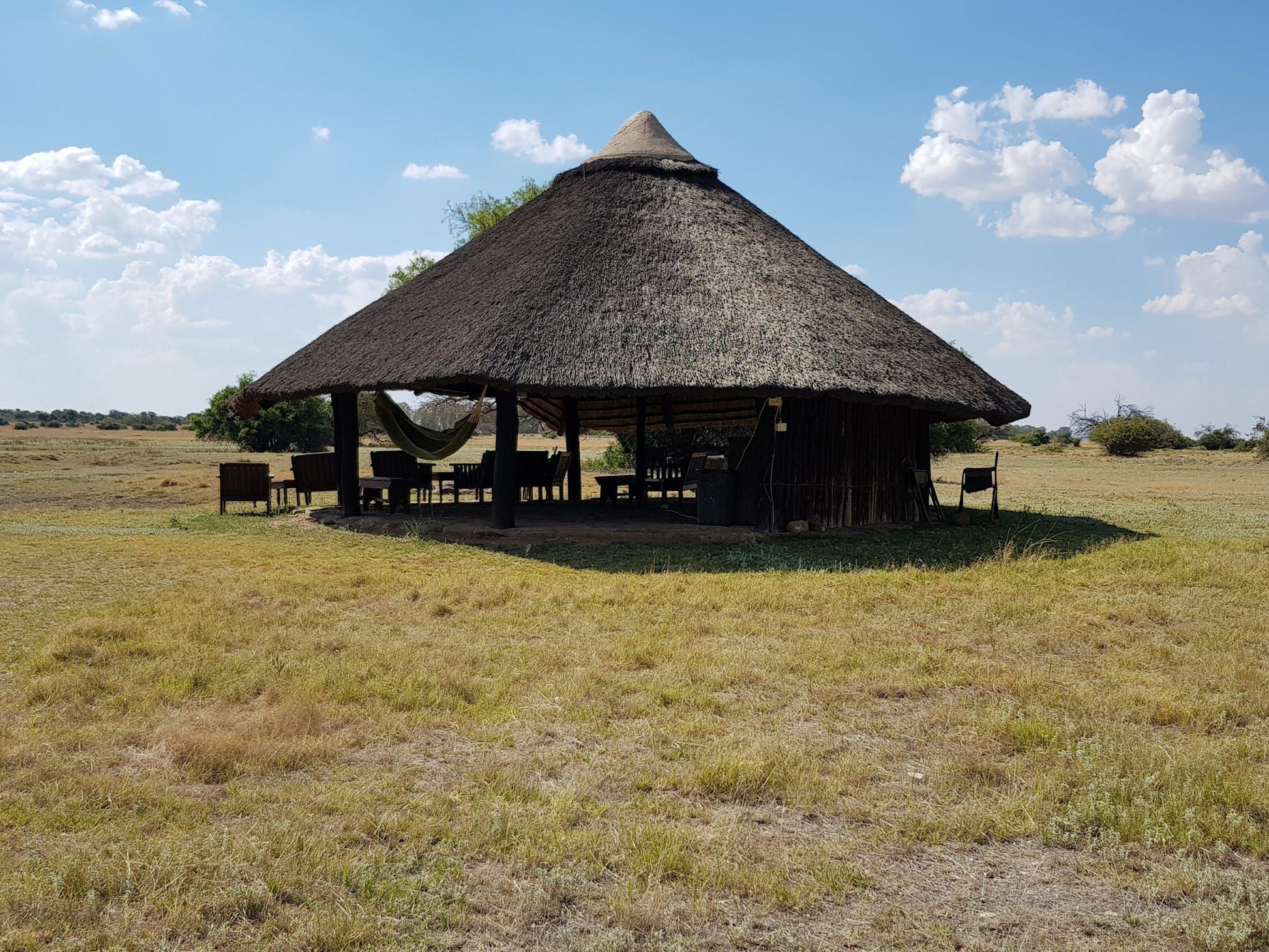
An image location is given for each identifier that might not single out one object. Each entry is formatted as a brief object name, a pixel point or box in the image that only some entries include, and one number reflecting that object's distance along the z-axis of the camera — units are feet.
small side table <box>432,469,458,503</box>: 50.00
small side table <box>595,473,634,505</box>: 50.88
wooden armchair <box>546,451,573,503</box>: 52.60
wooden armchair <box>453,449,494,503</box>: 48.52
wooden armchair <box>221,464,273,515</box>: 51.72
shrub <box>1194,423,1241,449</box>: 162.91
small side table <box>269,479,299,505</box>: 53.06
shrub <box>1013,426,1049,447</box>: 185.26
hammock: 44.83
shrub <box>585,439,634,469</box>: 99.57
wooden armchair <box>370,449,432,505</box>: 49.08
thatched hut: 36.88
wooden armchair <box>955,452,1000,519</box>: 45.27
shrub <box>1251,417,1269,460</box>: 134.99
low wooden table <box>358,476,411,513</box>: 46.21
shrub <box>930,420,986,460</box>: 96.37
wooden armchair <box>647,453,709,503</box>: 46.50
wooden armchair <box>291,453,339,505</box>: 50.78
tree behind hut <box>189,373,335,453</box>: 125.80
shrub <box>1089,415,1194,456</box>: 147.84
